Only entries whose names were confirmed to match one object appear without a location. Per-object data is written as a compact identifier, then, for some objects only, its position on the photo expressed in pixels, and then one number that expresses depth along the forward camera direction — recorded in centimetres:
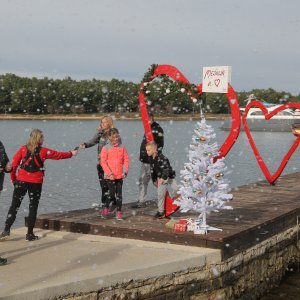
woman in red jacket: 866
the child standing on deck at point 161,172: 985
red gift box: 877
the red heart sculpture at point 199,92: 1097
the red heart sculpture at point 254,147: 1537
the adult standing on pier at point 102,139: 1044
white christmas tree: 889
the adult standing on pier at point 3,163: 791
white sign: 1057
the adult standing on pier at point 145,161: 1118
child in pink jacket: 992
